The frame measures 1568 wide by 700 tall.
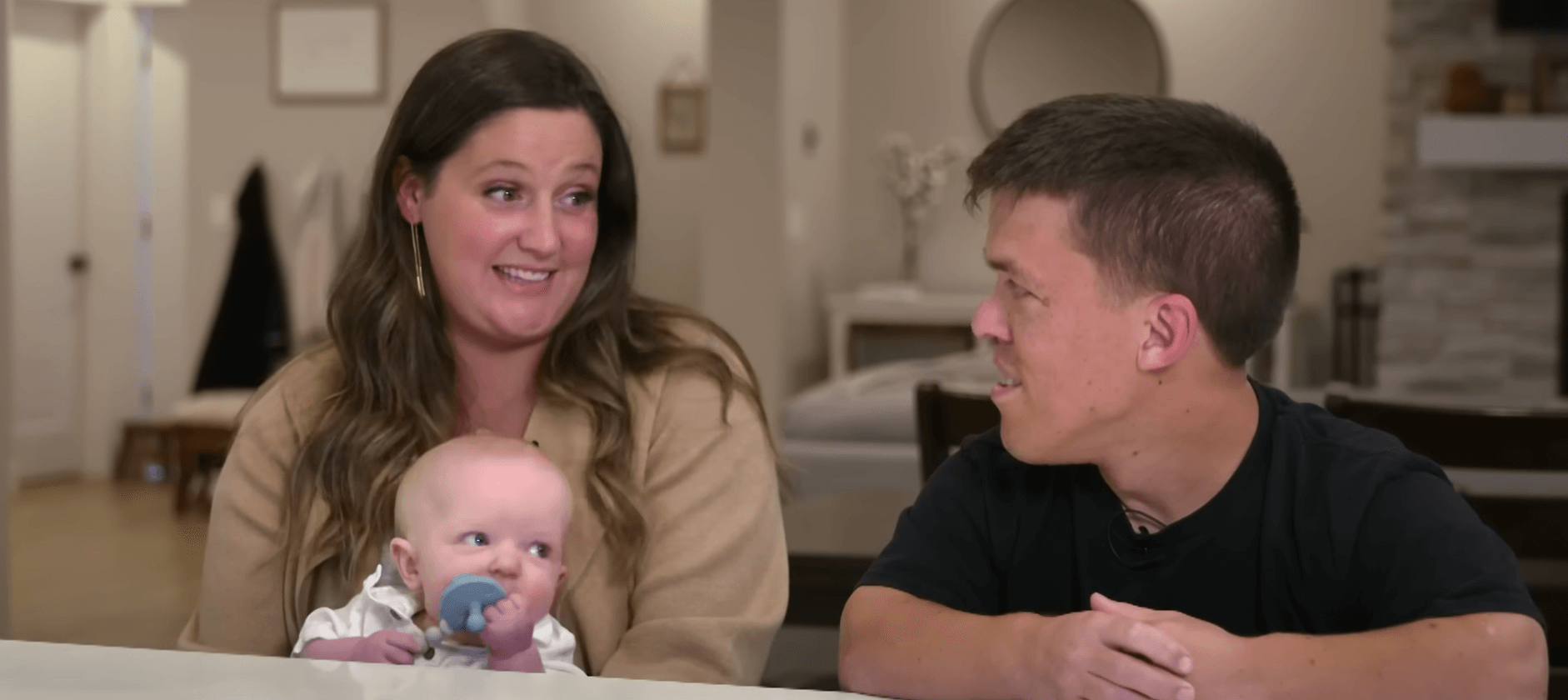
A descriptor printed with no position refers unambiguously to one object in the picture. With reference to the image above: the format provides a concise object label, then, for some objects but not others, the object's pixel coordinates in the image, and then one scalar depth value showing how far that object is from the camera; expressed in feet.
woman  5.12
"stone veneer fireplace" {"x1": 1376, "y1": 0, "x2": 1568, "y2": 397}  20.95
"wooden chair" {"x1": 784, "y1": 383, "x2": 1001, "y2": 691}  6.28
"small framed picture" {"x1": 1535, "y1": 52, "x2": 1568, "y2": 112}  20.52
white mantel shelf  20.25
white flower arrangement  24.34
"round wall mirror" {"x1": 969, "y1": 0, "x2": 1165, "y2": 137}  24.06
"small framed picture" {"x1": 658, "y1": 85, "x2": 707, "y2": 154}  22.63
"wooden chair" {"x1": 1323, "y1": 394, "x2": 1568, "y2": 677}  5.51
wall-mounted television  20.06
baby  4.36
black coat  21.98
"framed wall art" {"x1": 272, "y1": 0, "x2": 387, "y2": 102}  22.57
